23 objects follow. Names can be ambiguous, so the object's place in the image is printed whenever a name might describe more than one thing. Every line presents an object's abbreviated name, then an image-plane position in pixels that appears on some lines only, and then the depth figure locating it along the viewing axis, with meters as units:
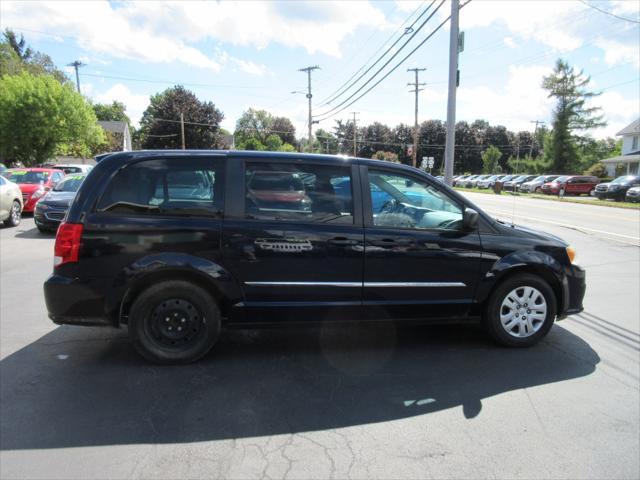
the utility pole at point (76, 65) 53.42
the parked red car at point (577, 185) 34.69
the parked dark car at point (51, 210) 10.81
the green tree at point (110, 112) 105.50
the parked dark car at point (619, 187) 27.27
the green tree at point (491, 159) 67.19
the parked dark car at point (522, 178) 41.17
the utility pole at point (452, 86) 13.08
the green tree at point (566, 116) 53.28
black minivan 3.71
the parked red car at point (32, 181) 14.34
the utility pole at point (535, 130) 83.70
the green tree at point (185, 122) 62.78
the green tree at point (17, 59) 46.02
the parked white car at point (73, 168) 21.43
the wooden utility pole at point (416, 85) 44.50
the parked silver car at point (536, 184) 38.16
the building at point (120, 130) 70.53
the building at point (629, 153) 47.03
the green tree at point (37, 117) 30.53
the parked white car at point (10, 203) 11.56
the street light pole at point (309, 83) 48.91
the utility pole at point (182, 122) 56.30
